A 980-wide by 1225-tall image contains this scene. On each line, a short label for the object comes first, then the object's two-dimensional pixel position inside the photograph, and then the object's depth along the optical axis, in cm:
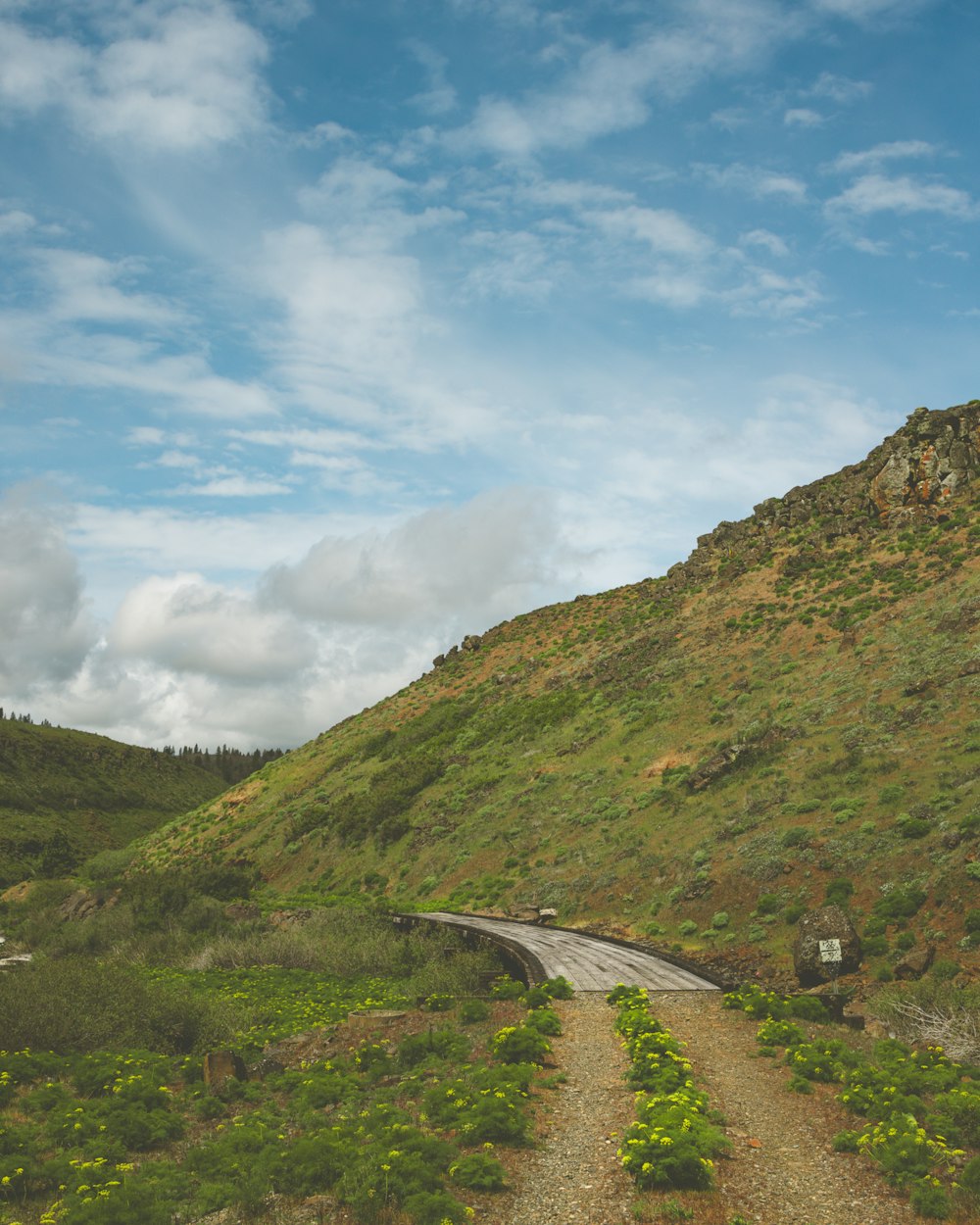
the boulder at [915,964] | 1747
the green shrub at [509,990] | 1803
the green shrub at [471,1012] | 1634
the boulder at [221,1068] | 1397
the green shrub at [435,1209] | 784
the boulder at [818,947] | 1823
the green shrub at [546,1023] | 1462
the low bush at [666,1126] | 836
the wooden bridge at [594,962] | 1875
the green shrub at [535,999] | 1667
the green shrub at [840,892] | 2203
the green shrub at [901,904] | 2003
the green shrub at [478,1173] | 862
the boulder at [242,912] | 3330
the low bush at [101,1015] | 1586
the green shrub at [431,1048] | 1410
